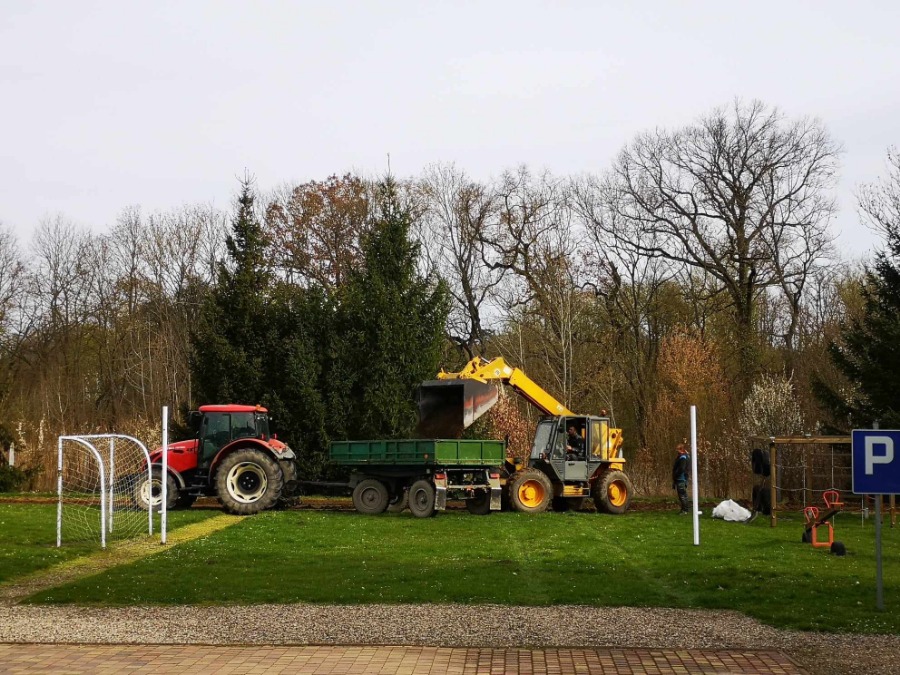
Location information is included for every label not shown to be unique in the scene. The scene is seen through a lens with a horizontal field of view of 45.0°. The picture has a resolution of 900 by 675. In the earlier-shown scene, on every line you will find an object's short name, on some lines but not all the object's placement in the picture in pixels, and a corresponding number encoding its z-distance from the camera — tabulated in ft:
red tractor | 84.53
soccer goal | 63.82
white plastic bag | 82.86
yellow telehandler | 86.28
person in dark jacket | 88.33
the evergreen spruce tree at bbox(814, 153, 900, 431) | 92.12
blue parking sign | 37.58
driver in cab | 88.12
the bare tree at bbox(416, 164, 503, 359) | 160.35
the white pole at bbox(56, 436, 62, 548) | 59.82
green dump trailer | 81.25
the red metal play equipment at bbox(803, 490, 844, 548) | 63.71
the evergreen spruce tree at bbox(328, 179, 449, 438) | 113.60
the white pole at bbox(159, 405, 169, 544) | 61.18
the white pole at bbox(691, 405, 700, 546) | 60.22
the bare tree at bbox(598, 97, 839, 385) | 146.00
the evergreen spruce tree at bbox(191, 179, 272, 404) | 115.34
